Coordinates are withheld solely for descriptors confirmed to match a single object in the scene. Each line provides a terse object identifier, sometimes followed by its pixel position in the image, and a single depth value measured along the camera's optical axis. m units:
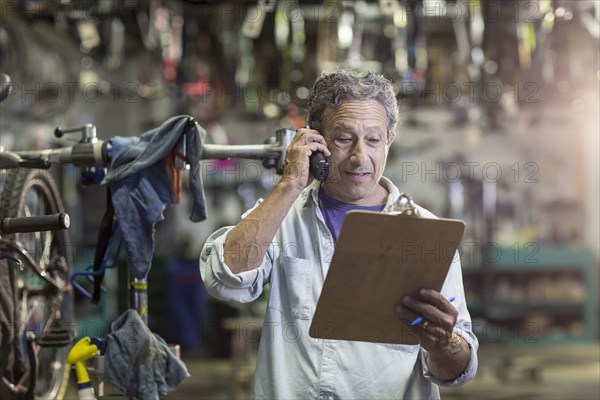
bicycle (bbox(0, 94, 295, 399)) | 2.98
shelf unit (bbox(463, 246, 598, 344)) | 10.20
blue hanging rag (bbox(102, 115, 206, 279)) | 2.93
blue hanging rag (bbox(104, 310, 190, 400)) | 2.82
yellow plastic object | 2.81
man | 2.39
